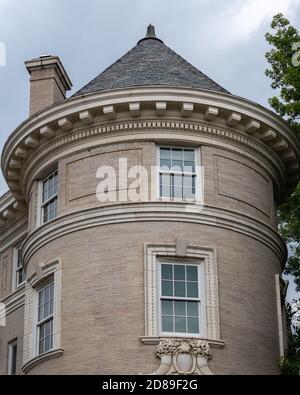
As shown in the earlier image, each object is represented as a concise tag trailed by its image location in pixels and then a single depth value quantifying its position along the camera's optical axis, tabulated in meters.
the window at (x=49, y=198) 29.05
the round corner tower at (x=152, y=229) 26.06
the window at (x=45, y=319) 27.41
